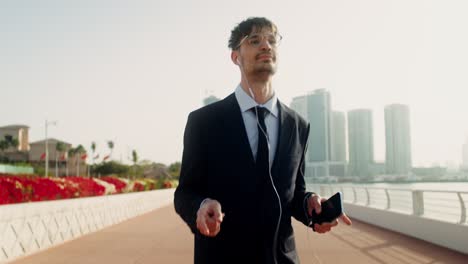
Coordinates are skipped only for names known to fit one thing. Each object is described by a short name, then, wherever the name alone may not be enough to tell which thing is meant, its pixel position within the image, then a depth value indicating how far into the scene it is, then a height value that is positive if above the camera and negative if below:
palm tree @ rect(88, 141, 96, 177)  124.69 +3.56
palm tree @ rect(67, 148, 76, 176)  134.10 +2.50
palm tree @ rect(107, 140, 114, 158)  123.69 +3.68
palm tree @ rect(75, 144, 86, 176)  132.75 +2.91
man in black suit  2.07 -0.03
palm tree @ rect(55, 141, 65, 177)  128.62 +3.59
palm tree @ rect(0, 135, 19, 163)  125.19 +4.71
